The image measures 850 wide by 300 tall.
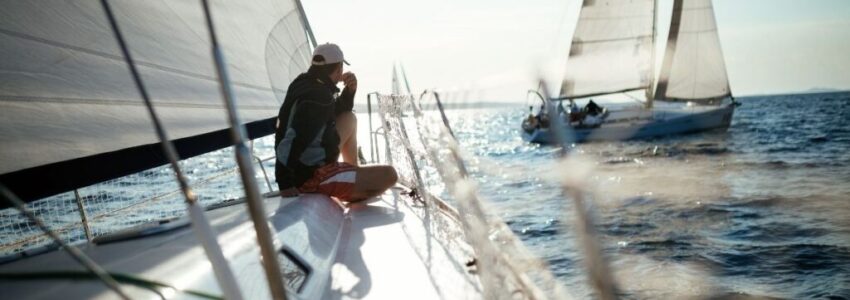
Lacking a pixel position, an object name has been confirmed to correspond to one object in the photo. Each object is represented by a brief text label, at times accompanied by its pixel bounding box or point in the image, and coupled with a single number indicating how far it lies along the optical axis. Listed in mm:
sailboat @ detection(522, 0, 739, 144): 26047
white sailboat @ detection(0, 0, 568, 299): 1302
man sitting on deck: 2971
